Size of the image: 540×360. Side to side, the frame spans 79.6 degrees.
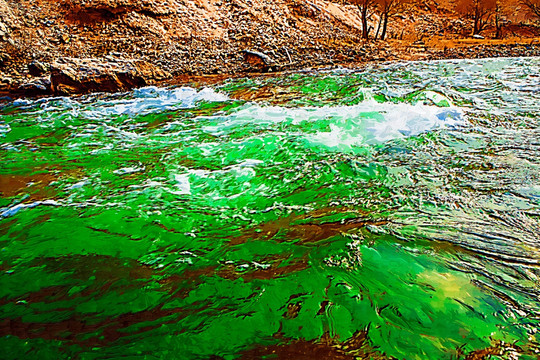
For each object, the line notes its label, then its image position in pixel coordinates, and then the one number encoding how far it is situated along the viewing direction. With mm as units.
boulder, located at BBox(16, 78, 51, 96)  8047
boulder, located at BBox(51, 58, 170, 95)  8023
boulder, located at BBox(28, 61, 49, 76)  9039
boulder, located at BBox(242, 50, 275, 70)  10398
